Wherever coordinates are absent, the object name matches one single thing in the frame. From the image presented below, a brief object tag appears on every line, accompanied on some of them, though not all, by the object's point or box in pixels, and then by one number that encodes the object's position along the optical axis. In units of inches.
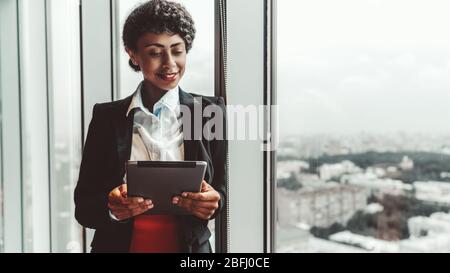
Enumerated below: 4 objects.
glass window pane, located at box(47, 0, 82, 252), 70.9
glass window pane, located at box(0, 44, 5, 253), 83.1
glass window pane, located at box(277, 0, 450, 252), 44.9
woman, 56.4
